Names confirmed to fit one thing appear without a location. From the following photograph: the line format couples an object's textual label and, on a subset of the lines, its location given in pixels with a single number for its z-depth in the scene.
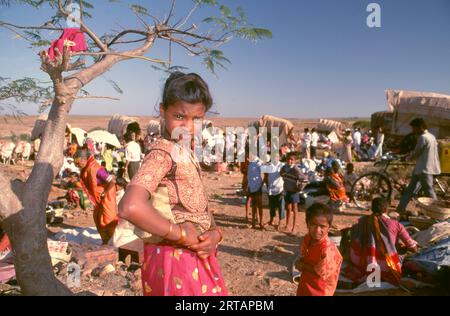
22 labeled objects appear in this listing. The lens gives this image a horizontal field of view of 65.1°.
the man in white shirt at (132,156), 9.12
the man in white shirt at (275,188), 6.75
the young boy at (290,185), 6.64
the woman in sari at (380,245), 4.08
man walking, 6.68
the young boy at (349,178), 8.61
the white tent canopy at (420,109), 13.11
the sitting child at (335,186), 7.90
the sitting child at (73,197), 8.50
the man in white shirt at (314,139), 16.30
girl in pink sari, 1.21
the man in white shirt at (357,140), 17.53
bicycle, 7.84
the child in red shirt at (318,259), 2.71
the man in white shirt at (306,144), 15.45
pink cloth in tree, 2.37
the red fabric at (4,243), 4.53
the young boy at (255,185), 6.74
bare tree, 2.26
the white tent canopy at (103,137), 14.39
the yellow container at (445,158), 7.50
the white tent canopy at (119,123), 20.27
